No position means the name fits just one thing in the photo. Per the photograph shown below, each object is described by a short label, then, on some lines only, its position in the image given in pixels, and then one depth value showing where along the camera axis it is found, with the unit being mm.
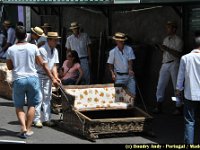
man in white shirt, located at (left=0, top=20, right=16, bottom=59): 15477
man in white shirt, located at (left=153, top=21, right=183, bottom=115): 10578
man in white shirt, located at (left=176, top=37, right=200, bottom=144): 7500
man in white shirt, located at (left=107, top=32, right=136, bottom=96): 10148
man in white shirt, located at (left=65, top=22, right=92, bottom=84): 12484
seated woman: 11164
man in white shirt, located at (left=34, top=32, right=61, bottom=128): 9586
